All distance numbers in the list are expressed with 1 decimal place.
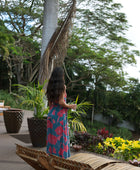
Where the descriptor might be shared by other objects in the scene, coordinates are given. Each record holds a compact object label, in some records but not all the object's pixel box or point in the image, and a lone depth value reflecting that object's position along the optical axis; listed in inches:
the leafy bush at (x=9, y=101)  492.1
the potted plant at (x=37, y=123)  170.2
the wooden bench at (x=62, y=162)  61.0
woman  112.6
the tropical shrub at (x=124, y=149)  144.1
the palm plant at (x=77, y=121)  167.9
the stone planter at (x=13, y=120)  219.8
